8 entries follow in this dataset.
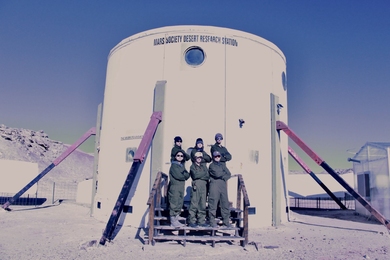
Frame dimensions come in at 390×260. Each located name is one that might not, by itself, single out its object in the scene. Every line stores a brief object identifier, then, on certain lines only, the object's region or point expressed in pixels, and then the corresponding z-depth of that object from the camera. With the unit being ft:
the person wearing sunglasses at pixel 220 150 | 28.16
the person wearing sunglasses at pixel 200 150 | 27.33
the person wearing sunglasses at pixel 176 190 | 25.29
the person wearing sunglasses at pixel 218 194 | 24.98
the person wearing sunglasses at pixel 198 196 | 25.05
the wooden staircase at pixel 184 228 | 23.91
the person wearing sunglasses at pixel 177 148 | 27.68
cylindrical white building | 33.60
